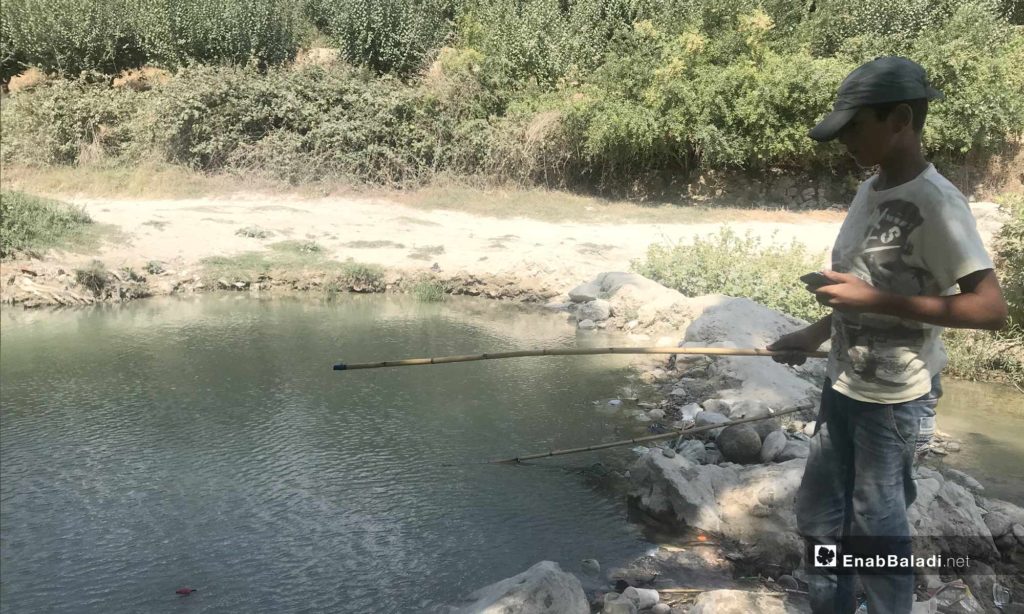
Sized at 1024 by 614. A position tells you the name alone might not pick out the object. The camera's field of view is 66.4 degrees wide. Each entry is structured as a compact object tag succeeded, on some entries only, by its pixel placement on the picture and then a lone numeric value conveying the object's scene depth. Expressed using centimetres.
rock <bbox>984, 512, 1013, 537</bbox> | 381
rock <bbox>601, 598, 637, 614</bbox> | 329
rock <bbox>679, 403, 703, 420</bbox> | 589
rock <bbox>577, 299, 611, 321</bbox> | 880
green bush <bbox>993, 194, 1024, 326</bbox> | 733
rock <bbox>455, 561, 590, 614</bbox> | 311
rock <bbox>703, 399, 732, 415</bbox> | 576
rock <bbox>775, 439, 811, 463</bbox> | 466
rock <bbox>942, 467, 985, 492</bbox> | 464
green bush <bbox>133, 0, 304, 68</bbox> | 1816
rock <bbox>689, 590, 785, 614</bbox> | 316
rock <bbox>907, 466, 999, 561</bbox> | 367
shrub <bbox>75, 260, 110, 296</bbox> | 946
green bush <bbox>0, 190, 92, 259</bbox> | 962
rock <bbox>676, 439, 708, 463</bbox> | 493
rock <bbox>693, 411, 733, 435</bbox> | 546
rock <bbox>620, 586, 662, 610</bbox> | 340
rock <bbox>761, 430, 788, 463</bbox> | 475
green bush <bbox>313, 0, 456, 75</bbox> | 1808
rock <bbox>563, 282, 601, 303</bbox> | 938
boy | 206
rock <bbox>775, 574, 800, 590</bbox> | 353
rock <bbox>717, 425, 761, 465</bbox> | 484
